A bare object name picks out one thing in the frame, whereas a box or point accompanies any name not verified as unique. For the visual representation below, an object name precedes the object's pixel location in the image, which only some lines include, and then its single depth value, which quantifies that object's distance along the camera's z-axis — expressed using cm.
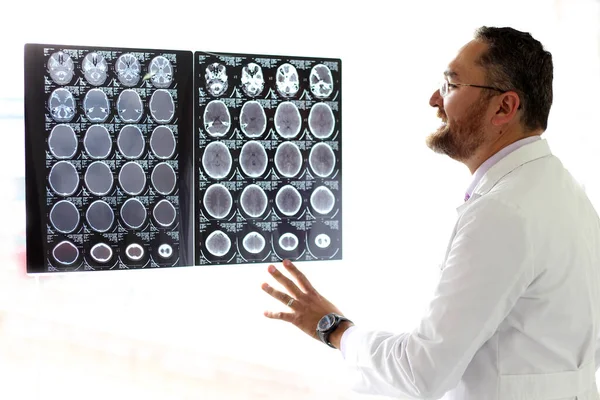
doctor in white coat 130
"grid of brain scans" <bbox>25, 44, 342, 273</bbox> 188
